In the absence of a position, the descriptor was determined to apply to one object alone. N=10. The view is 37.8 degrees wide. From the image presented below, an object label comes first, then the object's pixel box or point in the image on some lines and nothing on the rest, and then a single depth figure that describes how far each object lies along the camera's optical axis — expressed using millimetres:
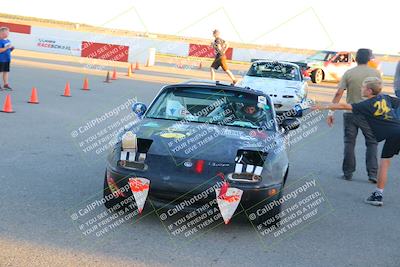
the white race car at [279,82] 14148
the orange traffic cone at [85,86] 17388
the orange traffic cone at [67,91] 15109
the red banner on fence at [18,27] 37894
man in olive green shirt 7941
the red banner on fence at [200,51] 43312
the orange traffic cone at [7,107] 11211
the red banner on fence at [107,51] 35062
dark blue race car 5012
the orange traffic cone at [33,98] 12946
